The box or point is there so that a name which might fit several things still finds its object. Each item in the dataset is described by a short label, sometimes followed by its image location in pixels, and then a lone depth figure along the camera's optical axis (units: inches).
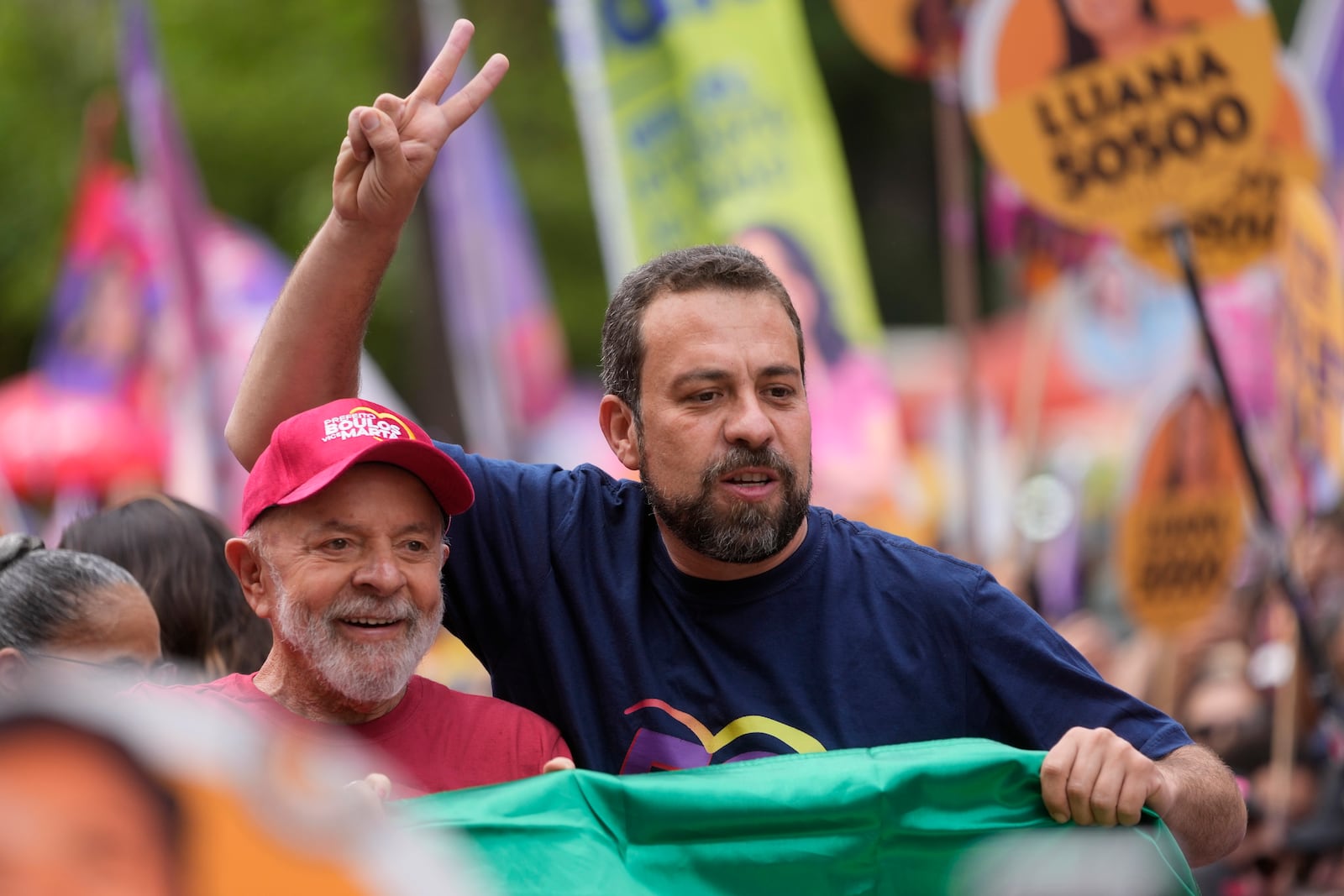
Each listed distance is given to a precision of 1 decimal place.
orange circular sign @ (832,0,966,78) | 593.0
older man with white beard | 203.0
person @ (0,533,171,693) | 242.5
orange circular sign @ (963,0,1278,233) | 475.8
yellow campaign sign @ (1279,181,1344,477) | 498.6
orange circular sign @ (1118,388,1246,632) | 543.8
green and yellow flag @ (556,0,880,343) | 560.7
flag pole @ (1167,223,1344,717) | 484.4
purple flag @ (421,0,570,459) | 859.4
